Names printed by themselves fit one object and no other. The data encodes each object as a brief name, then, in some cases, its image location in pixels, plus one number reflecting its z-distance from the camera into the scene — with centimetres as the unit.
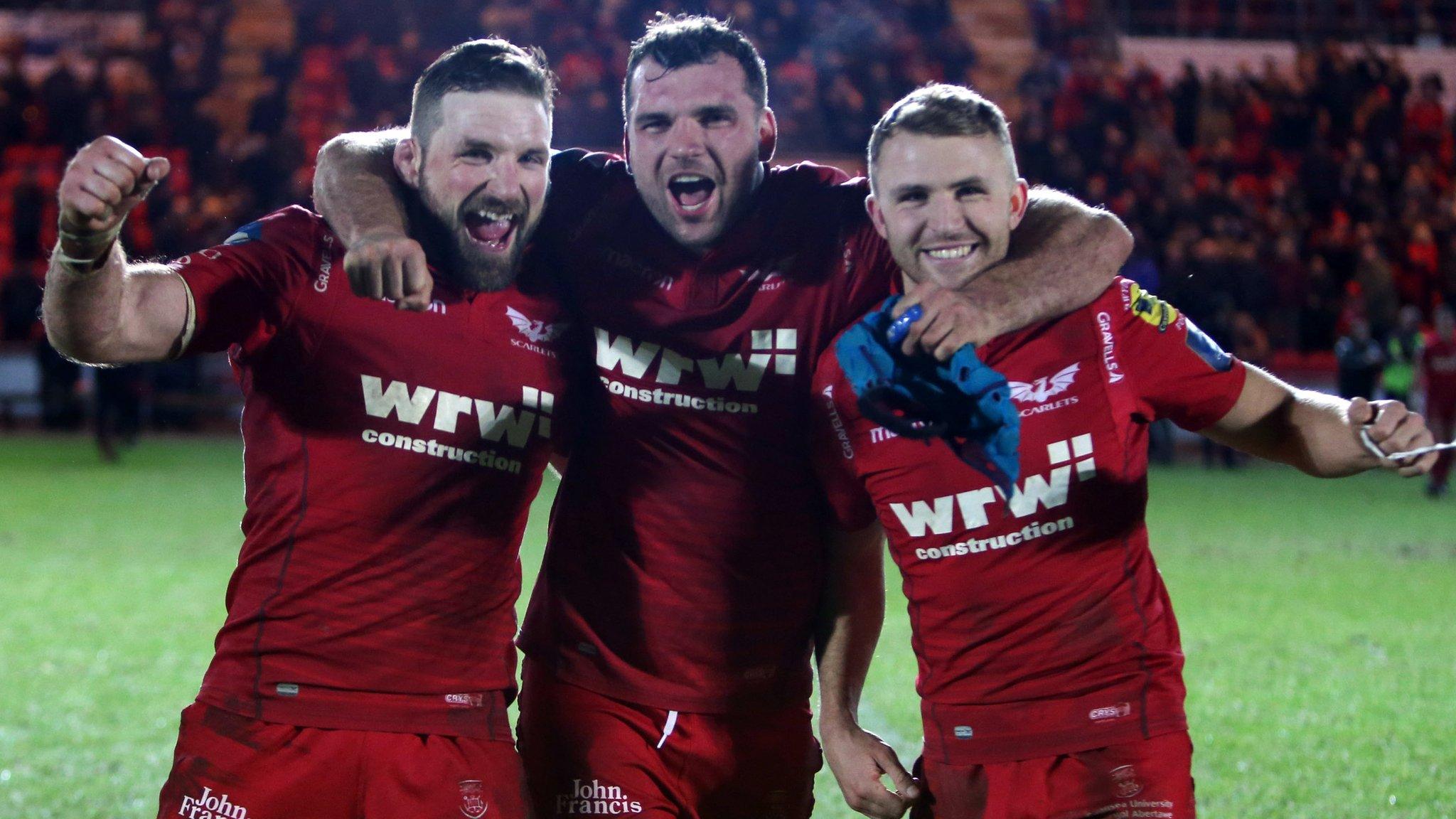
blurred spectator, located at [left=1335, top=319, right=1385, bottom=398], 1644
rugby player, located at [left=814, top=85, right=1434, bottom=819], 287
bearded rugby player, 288
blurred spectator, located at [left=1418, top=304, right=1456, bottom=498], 1581
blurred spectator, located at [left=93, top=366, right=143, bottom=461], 1508
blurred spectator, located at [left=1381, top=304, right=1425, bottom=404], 1641
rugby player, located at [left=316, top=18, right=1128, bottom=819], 333
